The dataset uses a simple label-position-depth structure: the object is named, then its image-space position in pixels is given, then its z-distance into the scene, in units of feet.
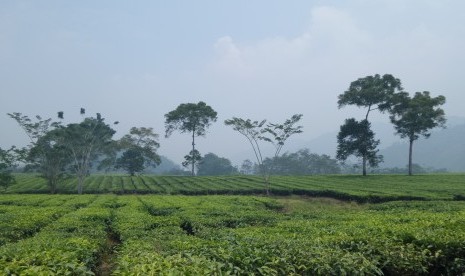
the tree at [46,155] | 161.99
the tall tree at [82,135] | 173.85
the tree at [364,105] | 170.81
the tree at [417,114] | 164.25
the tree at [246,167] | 481.67
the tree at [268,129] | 149.28
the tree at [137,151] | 236.43
